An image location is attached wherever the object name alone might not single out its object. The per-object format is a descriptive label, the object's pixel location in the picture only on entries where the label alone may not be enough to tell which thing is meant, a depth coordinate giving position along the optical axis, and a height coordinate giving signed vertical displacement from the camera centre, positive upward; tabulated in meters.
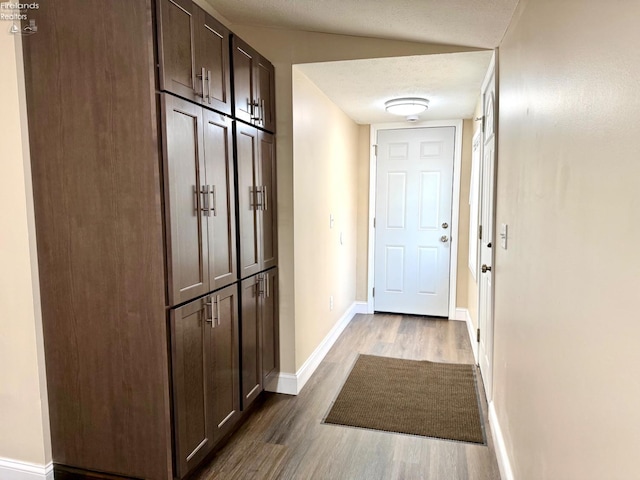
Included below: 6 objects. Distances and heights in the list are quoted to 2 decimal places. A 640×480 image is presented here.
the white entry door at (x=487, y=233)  2.56 -0.23
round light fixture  3.46 +0.78
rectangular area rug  2.46 -1.32
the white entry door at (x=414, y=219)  4.49 -0.23
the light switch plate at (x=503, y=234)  2.10 -0.18
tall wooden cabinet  1.63 -0.11
